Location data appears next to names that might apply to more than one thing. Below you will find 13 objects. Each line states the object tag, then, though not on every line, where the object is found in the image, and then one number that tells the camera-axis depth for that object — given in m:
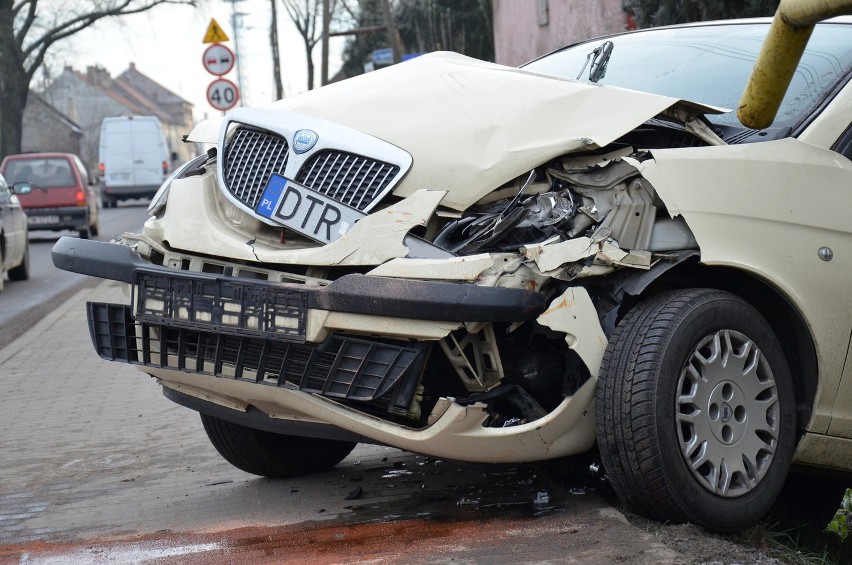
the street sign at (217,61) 19.48
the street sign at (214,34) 19.61
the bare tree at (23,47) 45.19
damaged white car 3.53
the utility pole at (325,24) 30.66
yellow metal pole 3.29
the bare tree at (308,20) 47.82
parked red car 23.89
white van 37.94
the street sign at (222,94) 19.38
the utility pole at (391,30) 27.06
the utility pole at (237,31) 44.09
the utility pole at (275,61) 45.31
